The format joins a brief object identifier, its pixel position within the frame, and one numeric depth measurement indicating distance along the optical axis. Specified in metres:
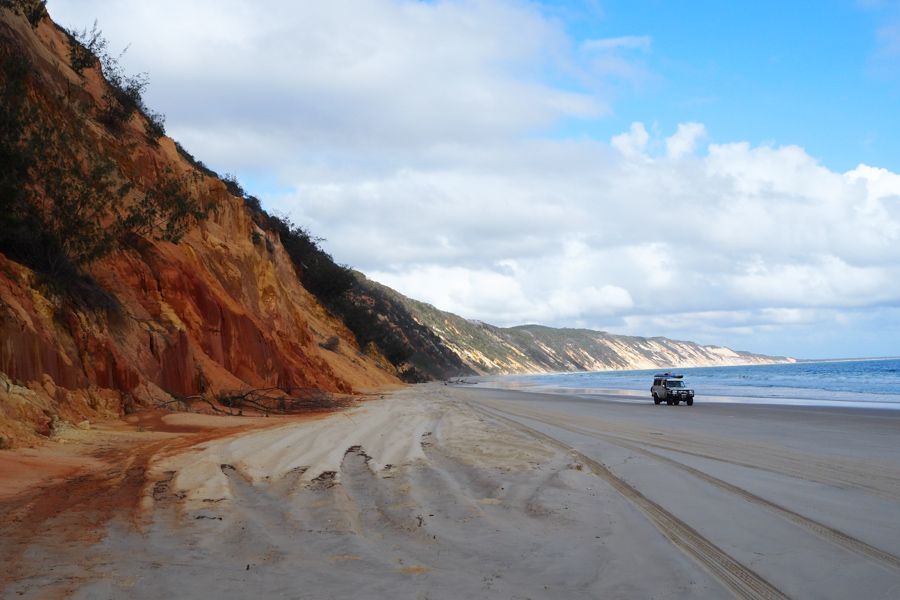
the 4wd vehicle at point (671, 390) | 33.91
